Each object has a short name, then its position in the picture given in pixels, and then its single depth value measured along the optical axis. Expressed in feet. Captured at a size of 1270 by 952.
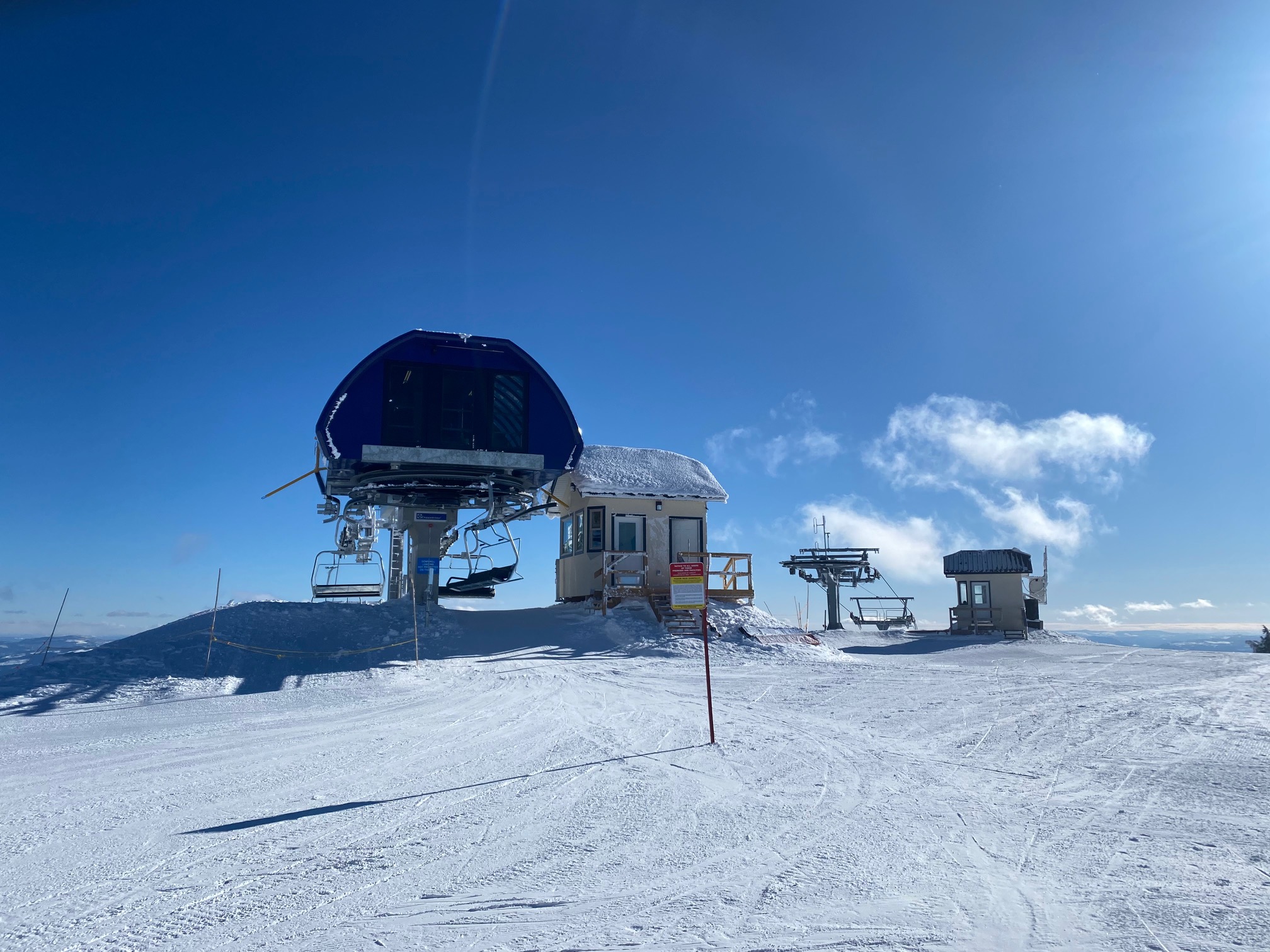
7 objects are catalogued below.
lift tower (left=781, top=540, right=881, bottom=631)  126.00
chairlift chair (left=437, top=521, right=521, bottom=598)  82.89
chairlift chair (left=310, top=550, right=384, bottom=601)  72.79
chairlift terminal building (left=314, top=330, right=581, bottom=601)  72.38
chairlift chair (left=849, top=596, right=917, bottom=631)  128.88
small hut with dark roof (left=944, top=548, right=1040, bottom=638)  103.24
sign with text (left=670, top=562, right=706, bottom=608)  34.81
